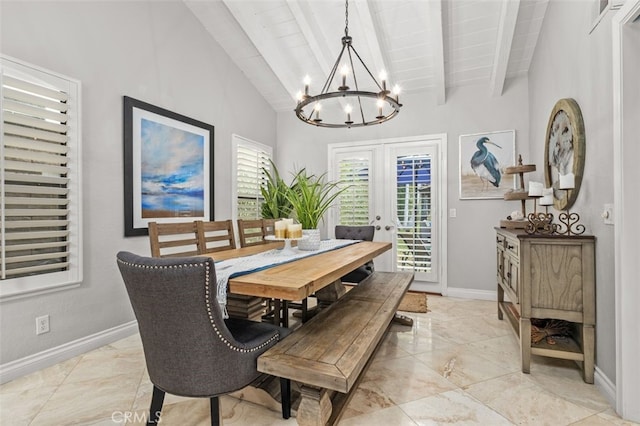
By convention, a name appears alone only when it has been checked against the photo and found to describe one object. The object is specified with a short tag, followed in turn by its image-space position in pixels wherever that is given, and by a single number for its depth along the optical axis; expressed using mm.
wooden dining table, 1381
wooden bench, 1317
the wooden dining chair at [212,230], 2551
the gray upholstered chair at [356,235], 3398
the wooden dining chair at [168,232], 2210
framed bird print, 3951
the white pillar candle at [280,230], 2193
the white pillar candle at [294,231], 2195
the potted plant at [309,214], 2367
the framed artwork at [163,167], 2895
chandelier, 2260
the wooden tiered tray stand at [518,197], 2874
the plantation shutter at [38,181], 2100
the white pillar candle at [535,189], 2516
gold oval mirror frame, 2281
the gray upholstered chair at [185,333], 1198
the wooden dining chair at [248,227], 2900
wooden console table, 2047
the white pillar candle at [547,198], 2582
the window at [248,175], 4301
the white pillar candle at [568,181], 2205
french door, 4332
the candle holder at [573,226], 2178
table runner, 1475
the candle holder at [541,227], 2213
